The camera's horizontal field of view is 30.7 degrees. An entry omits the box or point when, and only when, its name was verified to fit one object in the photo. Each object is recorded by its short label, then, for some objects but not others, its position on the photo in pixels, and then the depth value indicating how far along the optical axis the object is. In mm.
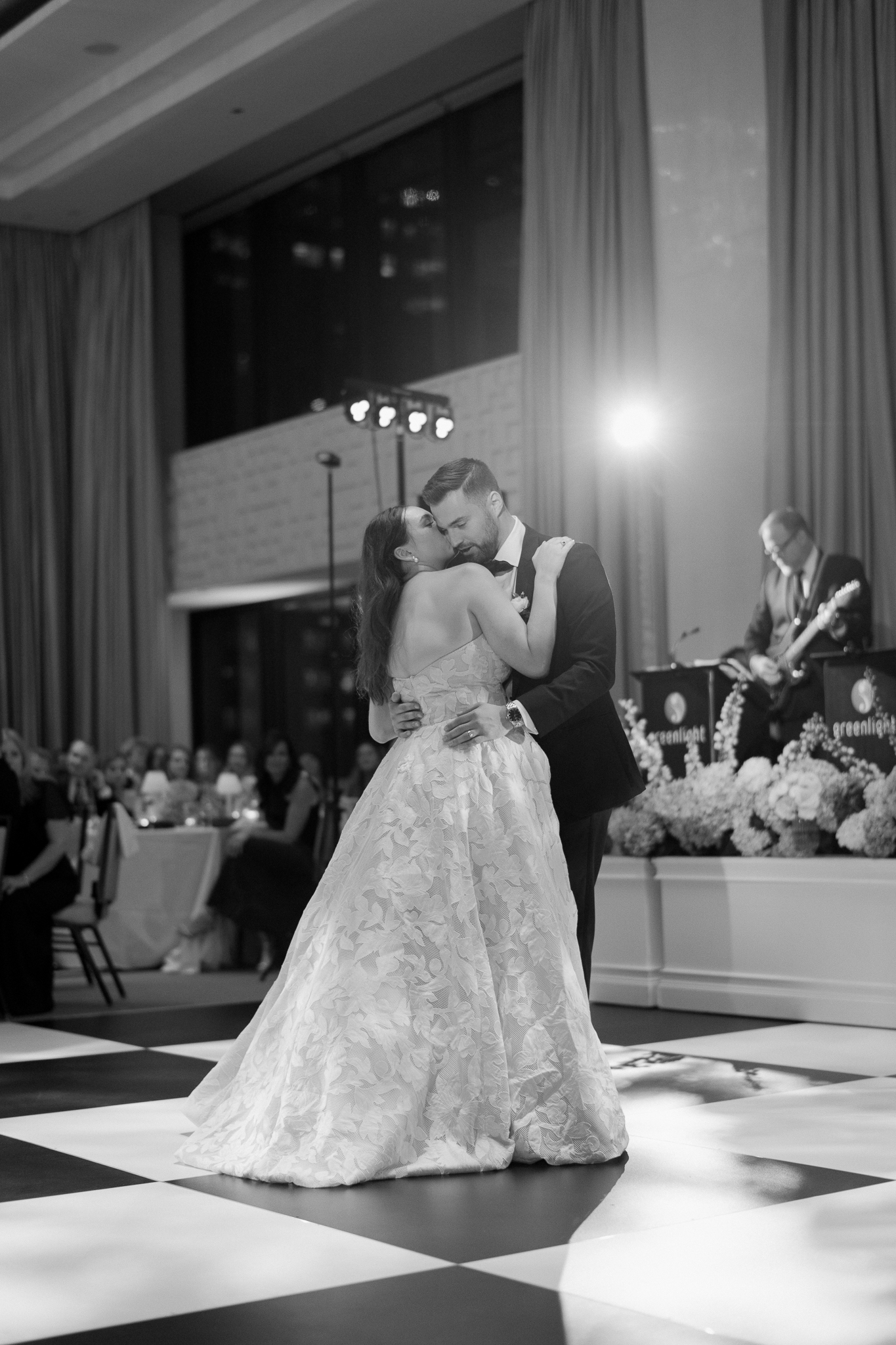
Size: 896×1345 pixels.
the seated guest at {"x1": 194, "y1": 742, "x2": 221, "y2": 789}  10414
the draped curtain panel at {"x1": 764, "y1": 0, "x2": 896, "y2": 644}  7324
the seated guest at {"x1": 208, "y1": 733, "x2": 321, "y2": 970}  7441
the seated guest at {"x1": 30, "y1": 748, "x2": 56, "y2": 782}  6426
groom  3463
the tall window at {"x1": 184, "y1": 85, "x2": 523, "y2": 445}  10688
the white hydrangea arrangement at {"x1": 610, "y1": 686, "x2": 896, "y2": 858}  5285
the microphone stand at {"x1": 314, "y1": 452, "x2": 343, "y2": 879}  7426
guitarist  6645
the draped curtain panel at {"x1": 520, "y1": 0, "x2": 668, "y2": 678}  8602
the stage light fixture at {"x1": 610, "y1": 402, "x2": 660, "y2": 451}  8445
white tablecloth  8141
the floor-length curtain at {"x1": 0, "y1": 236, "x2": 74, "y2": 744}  12719
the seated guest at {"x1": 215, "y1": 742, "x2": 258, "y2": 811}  9570
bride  3098
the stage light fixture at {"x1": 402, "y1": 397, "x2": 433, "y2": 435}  8648
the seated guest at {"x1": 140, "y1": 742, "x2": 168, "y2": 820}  8922
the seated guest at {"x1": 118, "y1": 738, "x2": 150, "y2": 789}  10453
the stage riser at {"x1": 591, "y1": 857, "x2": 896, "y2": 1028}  5109
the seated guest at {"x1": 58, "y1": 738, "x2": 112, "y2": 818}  9008
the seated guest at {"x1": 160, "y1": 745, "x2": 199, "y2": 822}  8672
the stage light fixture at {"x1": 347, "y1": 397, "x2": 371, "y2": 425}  8406
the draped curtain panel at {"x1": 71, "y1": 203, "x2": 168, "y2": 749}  12578
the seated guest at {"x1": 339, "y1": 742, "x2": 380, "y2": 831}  9328
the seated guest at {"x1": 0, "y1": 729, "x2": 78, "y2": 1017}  6285
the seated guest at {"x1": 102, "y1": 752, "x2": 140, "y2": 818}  9391
